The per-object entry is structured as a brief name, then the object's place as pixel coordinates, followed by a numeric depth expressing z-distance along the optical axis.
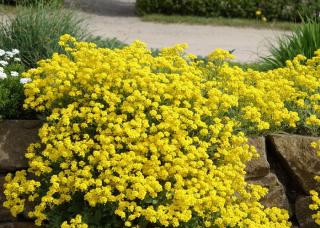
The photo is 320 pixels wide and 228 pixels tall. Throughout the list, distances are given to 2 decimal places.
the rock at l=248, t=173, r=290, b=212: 4.75
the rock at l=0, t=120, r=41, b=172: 4.46
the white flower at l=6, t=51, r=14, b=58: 5.53
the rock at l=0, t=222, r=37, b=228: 4.45
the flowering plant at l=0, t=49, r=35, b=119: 4.62
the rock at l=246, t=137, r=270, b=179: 4.67
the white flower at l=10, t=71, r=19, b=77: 4.94
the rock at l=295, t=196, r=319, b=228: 4.88
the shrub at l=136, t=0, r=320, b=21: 14.27
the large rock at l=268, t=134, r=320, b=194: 4.77
